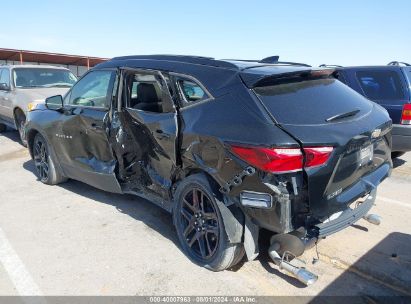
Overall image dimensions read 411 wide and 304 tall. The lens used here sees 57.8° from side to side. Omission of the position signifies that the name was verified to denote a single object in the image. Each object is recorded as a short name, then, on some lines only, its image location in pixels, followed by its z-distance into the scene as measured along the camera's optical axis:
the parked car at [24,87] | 8.28
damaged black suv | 2.63
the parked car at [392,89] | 5.75
